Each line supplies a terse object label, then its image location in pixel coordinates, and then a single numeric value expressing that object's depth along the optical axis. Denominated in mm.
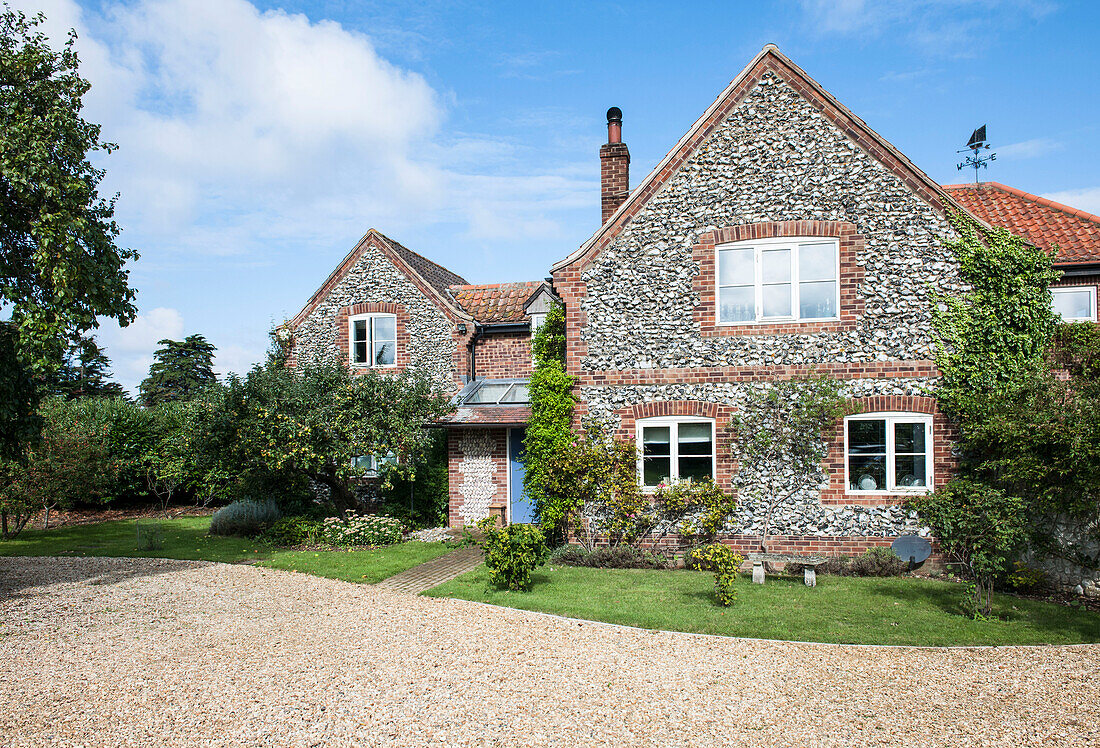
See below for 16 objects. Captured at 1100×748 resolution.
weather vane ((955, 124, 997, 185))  18312
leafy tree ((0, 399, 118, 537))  16750
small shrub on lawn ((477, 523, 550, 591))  11164
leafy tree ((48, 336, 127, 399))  42875
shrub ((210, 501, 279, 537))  18031
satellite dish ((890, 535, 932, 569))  12445
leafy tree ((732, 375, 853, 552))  12961
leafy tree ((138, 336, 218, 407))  45781
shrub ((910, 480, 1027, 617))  9781
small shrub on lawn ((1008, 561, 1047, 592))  10945
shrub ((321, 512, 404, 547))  16125
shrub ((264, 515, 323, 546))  16547
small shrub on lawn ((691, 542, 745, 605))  10148
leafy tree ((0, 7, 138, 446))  10578
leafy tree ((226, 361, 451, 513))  15500
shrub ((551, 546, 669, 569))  13164
